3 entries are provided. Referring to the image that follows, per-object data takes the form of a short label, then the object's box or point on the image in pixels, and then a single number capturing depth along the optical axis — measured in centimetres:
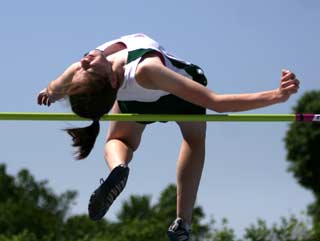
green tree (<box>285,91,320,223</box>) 4066
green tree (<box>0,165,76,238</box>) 3706
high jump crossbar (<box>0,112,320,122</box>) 632
